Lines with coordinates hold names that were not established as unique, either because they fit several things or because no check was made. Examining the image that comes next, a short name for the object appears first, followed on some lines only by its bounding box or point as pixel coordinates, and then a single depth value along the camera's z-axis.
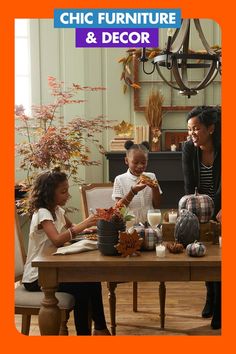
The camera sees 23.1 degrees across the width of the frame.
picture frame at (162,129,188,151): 5.20
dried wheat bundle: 5.18
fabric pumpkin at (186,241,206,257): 2.37
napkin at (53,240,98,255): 2.47
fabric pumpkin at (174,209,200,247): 2.55
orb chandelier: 2.49
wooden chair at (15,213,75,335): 2.62
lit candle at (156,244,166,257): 2.38
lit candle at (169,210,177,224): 2.76
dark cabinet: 4.96
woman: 3.00
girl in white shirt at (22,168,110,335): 2.69
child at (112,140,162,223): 3.17
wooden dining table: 2.31
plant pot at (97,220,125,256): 2.40
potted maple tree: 4.56
